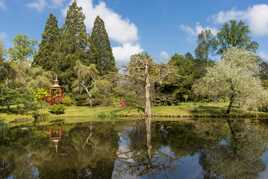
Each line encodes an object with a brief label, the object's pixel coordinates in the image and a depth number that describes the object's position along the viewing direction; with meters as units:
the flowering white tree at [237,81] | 30.50
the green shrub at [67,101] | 40.34
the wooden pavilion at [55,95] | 39.00
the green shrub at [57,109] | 32.50
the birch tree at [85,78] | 41.09
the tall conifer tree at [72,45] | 45.97
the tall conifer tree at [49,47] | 46.68
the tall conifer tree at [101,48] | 51.01
